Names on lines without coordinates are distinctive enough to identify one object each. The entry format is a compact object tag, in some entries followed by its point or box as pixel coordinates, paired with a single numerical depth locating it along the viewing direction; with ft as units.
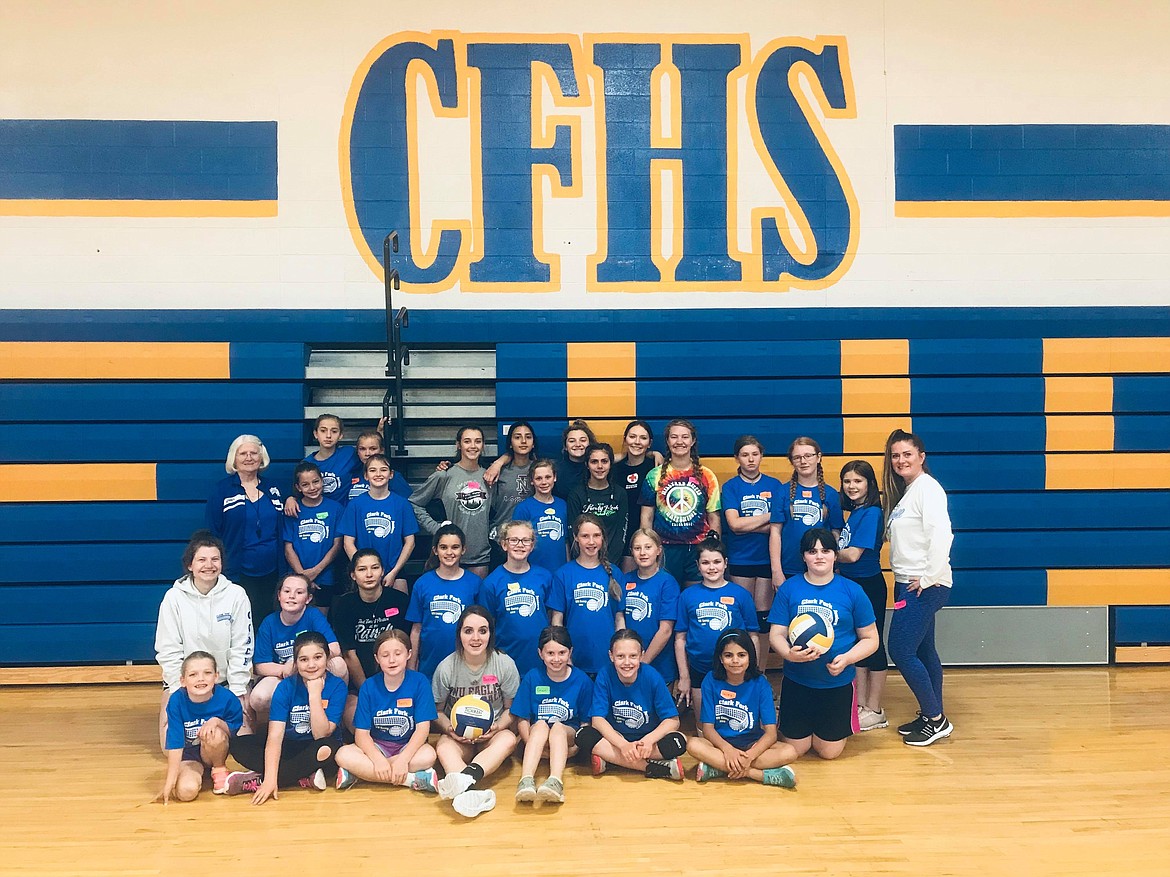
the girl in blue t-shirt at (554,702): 12.19
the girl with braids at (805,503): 14.87
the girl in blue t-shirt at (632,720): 12.27
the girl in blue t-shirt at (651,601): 13.76
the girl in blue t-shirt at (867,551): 14.06
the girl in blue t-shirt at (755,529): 15.05
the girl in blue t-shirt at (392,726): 12.07
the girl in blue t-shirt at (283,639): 13.09
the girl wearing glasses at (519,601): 13.67
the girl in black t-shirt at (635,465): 15.42
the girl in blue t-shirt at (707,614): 13.64
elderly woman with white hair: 15.21
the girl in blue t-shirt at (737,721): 12.23
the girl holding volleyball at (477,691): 12.13
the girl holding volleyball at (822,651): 12.85
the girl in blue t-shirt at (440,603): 13.62
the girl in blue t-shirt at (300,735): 12.01
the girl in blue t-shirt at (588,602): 13.71
